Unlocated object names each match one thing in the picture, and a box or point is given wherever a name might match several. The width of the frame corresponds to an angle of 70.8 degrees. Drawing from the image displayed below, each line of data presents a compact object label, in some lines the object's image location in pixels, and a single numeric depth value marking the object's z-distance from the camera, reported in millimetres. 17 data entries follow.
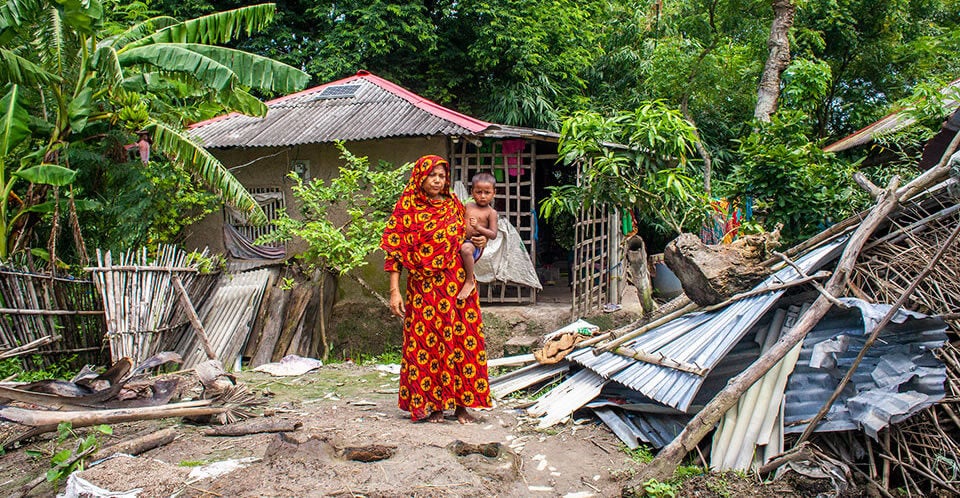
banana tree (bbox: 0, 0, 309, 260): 6555
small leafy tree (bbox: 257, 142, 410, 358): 8023
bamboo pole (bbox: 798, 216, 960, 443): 3812
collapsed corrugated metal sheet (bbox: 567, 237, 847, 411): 4340
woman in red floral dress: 4652
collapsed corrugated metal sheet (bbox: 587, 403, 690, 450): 4449
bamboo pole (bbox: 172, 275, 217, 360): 6106
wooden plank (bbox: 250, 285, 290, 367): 8516
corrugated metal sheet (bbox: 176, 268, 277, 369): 7805
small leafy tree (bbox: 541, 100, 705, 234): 6078
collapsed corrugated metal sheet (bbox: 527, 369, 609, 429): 4945
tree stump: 4914
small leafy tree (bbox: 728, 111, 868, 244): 7566
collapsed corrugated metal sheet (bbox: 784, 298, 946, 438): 3709
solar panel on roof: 10820
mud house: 9211
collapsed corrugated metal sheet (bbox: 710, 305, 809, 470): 3836
